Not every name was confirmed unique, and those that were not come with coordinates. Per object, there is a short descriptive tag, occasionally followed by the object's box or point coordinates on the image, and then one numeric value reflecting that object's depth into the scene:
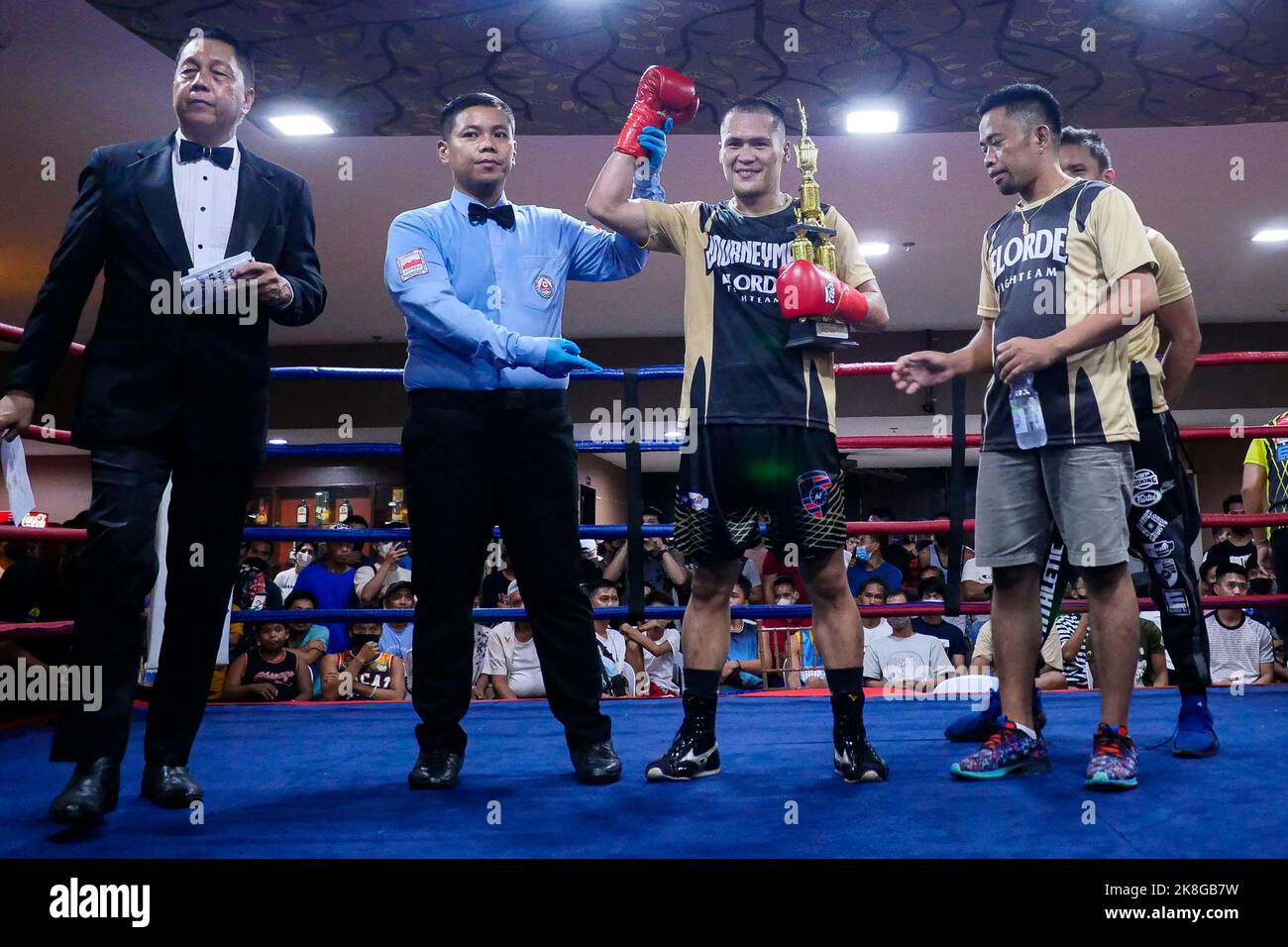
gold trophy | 1.74
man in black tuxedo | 1.54
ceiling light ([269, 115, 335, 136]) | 4.51
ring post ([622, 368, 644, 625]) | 2.74
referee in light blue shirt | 1.83
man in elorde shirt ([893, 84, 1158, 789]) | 1.72
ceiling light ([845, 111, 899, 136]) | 4.55
